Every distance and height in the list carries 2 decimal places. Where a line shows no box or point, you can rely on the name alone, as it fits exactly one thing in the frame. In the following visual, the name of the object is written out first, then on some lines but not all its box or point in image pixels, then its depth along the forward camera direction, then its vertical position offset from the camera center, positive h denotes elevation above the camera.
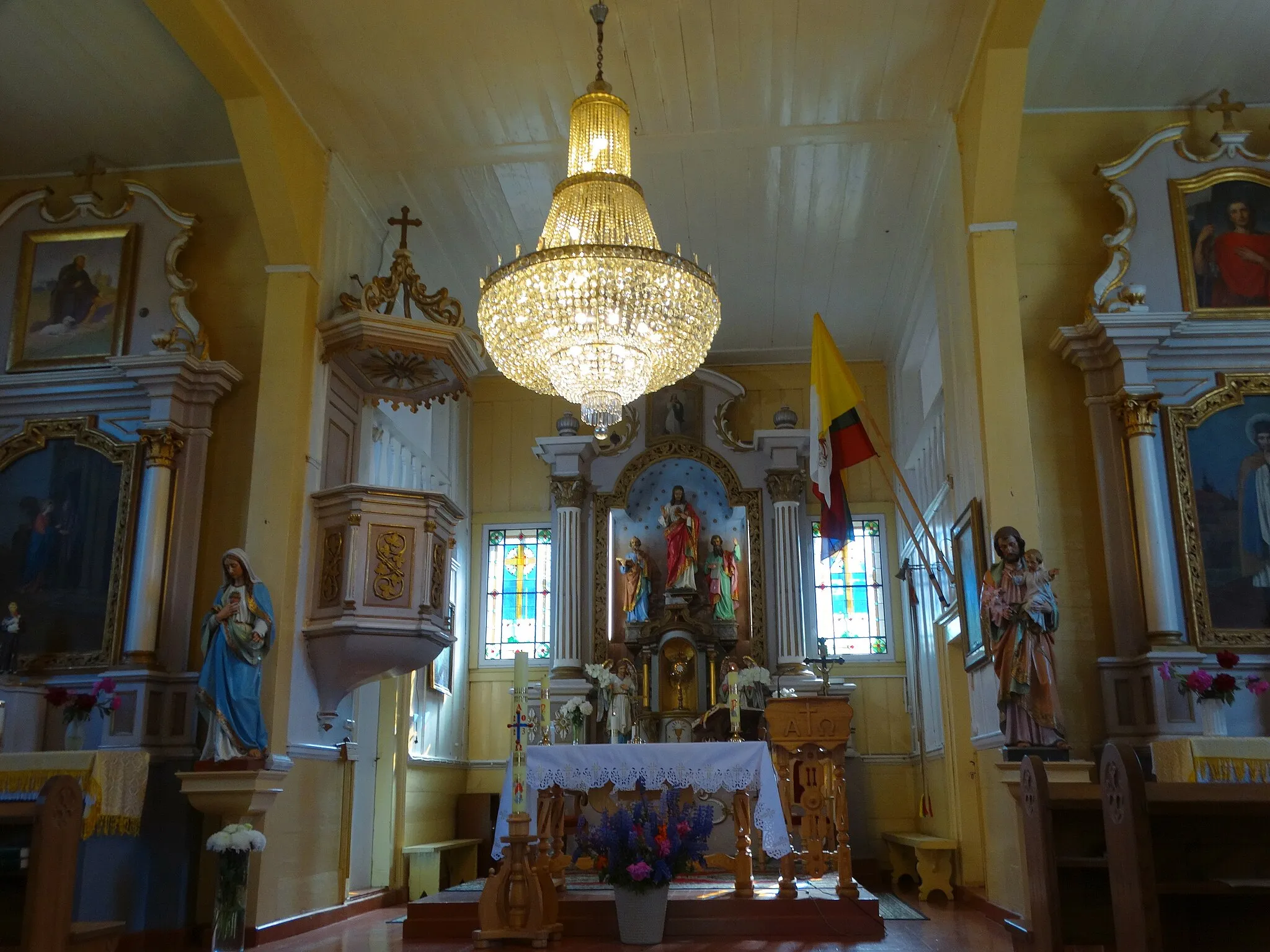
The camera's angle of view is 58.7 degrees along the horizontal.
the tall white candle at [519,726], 5.78 +0.06
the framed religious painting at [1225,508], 6.50 +1.32
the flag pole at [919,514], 7.69 +1.50
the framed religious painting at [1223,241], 7.00 +3.04
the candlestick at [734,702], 7.93 +0.25
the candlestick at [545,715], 7.42 +0.15
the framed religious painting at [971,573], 6.86 +1.01
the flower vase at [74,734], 6.29 +0.03
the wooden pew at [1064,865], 3.90 -0.43
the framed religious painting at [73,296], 7.53 +2.93
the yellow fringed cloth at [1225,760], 5.39 -0.11
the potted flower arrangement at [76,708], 6.26 +0.17
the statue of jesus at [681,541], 10.59 +1.83
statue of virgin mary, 6.29 +0.39
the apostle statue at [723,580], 10.67 +1.47
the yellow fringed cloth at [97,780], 5.62 -0.20
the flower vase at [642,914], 5.96 -0.91
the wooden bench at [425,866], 8.95 -1.00
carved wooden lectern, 7.08 -0.11
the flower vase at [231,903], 5.84 -0.83
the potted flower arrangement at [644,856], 5.86 -0.60
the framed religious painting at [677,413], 11.36 +3.20
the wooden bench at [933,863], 8.38 -0.92
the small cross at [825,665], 7.94 +0.51
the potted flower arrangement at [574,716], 9.44 +0.18
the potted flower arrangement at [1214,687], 6.09 +0.26
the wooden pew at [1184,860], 3.24 -0.39
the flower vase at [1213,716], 6.18 +0.11
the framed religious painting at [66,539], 6.97 +1.24
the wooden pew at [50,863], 3.06 -0.33
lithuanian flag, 8.10 +2.15
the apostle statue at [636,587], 10.70 +1.41
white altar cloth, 6.63 -0.18
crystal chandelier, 5.68 +2.22
